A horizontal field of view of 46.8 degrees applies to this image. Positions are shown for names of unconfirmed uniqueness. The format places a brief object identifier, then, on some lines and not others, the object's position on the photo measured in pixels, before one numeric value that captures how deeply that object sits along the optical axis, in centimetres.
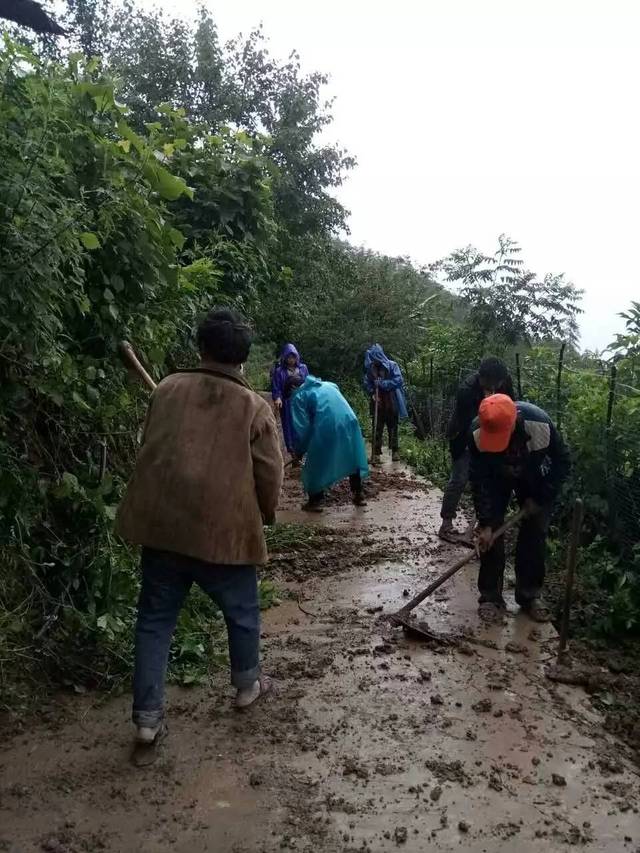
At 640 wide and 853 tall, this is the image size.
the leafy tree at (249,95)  1400
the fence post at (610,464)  522
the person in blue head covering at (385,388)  1003
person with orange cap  432
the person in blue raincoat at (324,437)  698
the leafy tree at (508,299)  1302
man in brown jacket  292
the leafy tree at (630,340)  556
